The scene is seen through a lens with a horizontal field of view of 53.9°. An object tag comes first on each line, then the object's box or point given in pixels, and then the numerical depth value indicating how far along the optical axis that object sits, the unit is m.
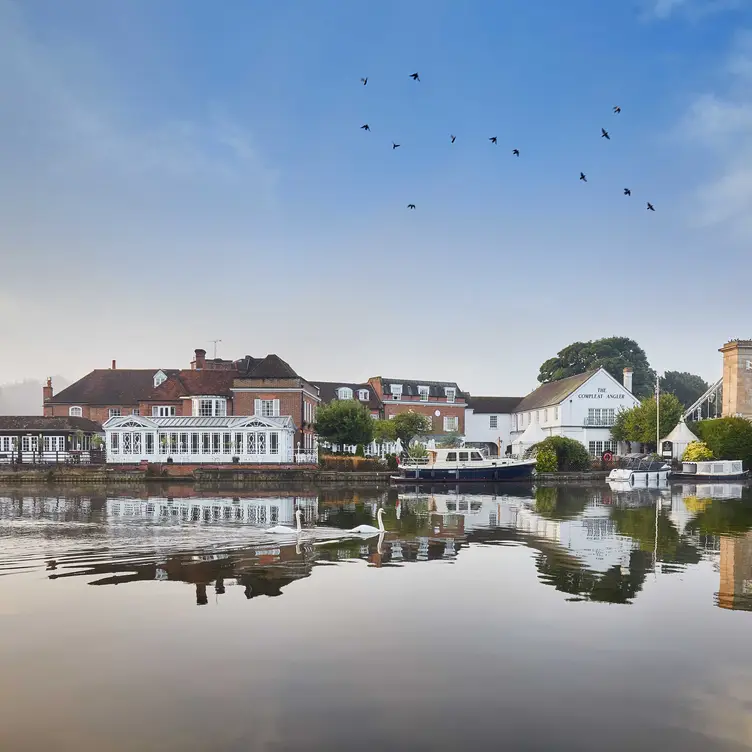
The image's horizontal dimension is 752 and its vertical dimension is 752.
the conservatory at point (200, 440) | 53.81
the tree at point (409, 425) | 63.84
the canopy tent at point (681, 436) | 58.84
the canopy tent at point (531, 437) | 63.03
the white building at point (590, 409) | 65.81
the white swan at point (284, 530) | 21.55
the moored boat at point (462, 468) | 50.97
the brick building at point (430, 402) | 77.19
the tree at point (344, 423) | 57.81
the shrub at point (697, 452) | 56.97
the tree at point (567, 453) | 56.91
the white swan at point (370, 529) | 22.28
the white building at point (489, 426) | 80.00
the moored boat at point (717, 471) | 53.53
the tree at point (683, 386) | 104.25
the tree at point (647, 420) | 61.28
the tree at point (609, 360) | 88.44
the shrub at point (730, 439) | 56.81
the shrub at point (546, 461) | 55.16
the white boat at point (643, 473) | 49.94
